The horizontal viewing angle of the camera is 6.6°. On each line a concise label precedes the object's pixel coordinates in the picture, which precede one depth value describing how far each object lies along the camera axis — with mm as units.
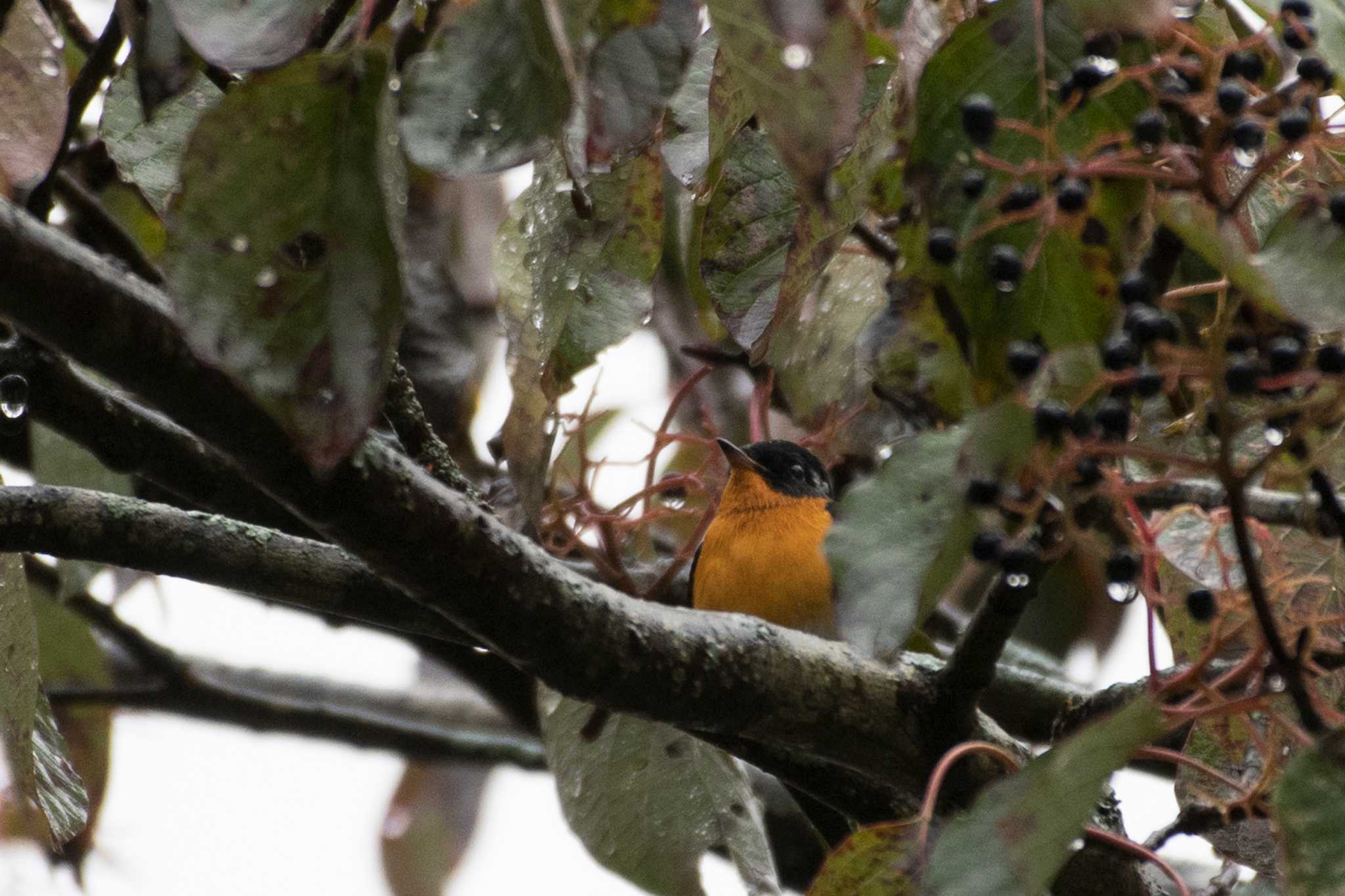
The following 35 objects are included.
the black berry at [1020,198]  3092
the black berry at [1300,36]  3071
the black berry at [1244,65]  3122
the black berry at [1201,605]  3176
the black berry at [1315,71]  3084
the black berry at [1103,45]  3116
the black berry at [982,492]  3067
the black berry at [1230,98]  3071
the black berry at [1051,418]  3068
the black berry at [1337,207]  3050
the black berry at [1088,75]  3092
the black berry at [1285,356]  3072
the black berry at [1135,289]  3092
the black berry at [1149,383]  3065
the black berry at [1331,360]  3087
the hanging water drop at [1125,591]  3160
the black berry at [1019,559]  3149
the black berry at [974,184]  3092
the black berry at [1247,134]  3074
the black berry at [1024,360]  3078
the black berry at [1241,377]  3062
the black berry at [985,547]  3156
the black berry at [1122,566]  3144
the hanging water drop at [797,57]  3024
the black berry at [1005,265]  3080
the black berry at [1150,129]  3072
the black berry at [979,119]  3084
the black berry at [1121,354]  3075
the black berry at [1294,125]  3084
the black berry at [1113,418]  3090
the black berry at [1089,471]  3082
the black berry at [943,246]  3086
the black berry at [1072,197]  3076
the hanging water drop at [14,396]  3212
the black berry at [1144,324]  3073
